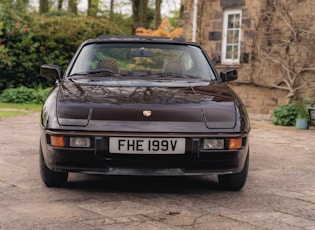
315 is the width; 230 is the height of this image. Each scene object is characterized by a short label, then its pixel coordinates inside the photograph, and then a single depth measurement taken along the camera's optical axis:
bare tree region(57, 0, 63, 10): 37.76
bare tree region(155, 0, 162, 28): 30.50
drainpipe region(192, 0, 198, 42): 16.88
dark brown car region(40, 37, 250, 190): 5.00
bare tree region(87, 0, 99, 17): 35.49
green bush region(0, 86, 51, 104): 17.66
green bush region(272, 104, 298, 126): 13.66
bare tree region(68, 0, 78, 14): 35.91
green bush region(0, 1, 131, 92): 18.20
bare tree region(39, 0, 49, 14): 30.61
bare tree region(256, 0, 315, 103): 14.31
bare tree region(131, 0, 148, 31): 28.58
